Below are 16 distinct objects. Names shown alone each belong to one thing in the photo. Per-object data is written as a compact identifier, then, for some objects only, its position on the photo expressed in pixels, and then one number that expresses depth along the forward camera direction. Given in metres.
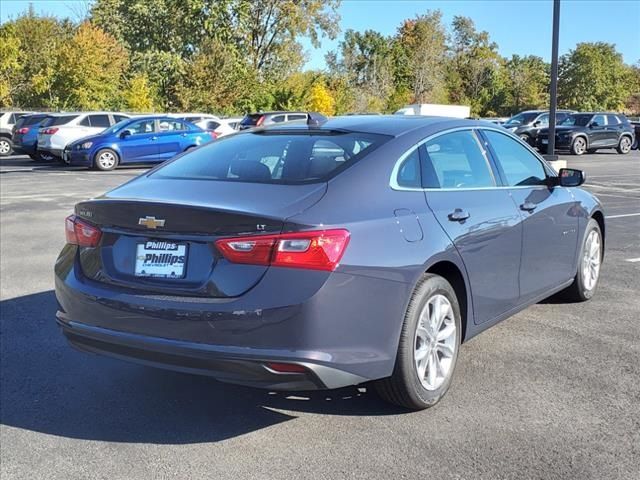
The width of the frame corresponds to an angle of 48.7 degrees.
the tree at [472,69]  65.69
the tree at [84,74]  36.75
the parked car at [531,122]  29.17
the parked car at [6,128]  28.14
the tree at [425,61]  60.81
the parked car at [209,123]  24.01
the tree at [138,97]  39.19
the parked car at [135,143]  20.75
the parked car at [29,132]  23.86
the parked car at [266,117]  25.89
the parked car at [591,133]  28.02
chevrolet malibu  3.19
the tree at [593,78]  62.69
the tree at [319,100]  43.70
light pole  18.02
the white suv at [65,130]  22.94
